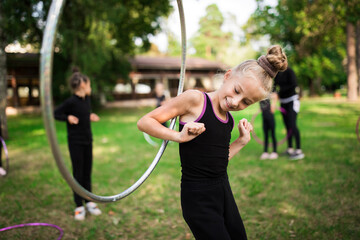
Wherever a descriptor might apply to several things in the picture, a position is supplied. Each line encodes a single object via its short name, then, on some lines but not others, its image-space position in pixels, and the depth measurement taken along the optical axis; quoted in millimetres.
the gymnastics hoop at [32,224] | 3478
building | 22844
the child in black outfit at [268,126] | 6258
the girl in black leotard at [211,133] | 1824
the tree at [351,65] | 18969
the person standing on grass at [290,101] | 5859
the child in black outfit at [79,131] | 3762
